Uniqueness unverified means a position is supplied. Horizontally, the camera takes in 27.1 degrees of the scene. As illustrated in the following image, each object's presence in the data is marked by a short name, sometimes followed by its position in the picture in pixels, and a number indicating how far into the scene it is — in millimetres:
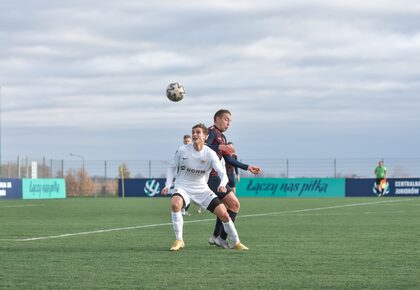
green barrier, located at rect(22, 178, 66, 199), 47781
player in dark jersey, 13172
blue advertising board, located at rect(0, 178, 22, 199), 45750
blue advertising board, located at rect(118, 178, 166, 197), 54500
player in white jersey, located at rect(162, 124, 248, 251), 12609
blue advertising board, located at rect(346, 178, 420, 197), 51491
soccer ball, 16750
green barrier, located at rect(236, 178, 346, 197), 52156
